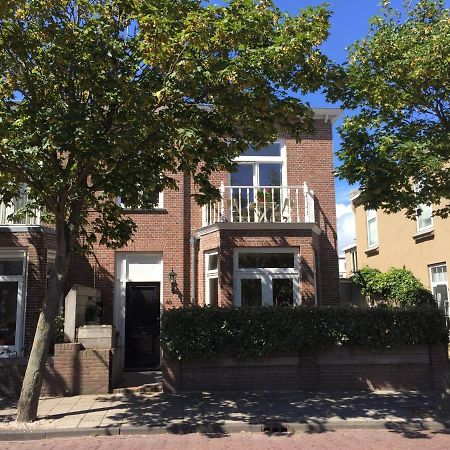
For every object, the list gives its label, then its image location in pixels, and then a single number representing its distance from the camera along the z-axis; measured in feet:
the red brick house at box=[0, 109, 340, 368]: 44.80
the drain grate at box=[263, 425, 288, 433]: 26.96
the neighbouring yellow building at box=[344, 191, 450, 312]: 58.23
